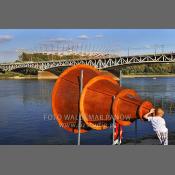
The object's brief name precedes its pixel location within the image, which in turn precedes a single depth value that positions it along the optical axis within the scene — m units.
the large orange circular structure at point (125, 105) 8.04
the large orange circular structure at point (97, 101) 8.23
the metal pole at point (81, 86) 8.39
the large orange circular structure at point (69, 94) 8.63
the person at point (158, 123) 8.12
